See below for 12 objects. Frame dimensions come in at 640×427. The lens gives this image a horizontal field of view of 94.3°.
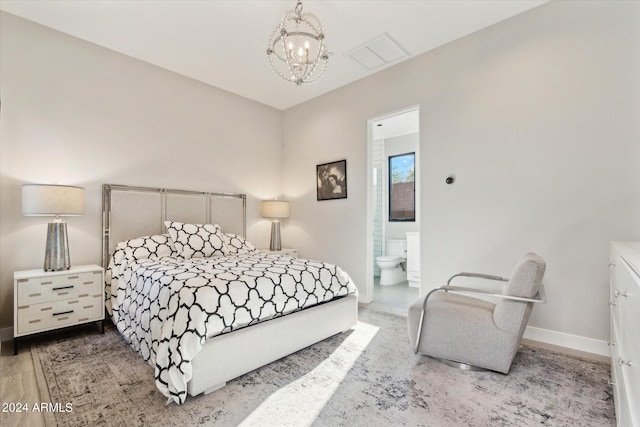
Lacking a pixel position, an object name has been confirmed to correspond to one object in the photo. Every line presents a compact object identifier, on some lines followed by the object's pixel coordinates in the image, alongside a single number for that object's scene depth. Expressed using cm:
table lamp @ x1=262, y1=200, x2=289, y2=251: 465
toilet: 512
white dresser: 97
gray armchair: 201
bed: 186
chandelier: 232
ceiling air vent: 321
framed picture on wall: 427
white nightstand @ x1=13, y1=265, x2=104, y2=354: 247
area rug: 167
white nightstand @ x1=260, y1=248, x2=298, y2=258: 442
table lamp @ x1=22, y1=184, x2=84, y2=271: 260
